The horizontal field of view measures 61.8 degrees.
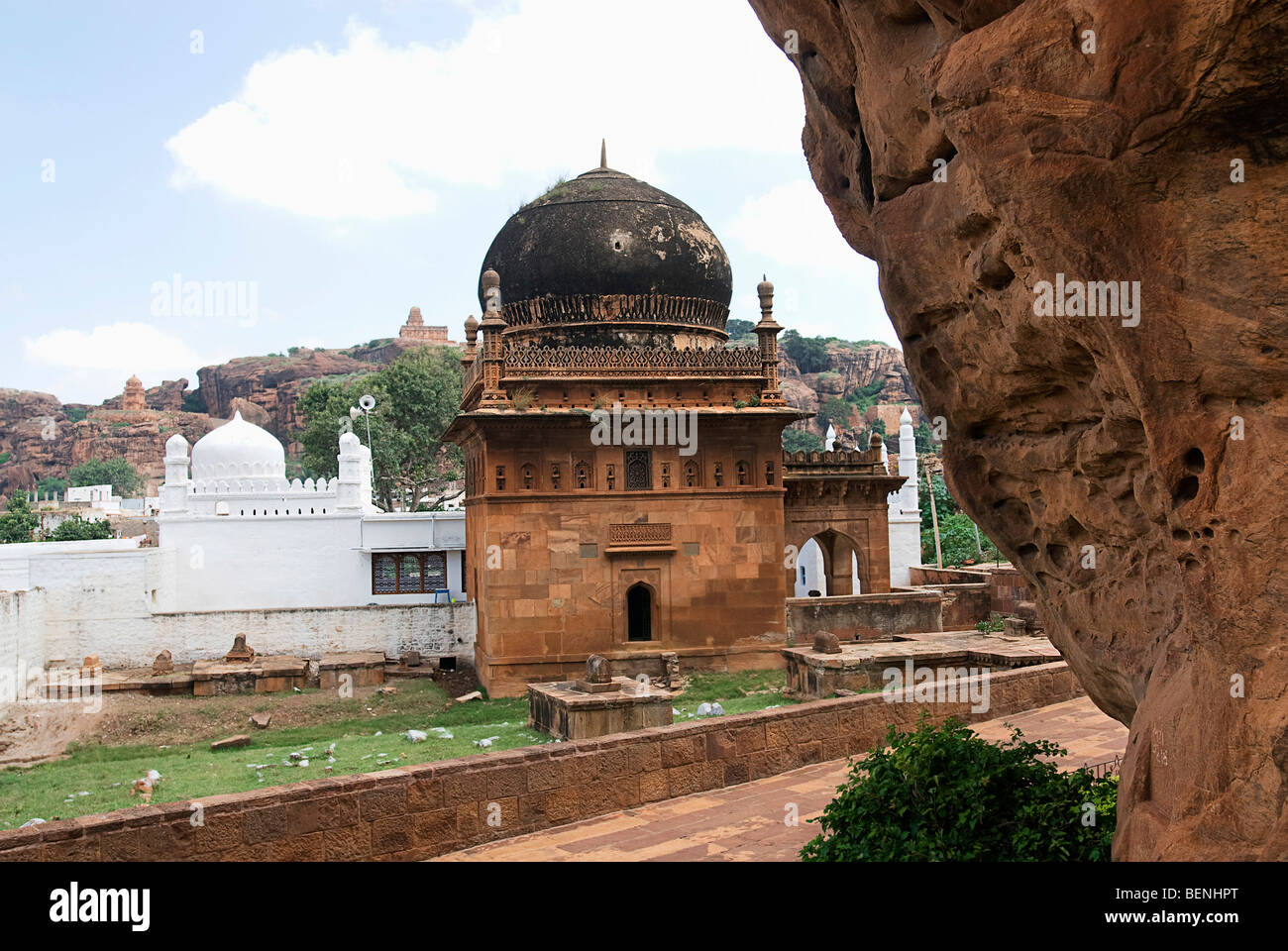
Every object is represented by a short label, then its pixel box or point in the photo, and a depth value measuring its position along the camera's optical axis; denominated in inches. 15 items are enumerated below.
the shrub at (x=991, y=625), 901.8
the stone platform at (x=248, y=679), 831.7
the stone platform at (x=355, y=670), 852.0
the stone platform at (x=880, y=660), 703.7
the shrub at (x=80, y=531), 1753.9
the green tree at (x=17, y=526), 1872.5
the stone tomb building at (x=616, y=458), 770.8
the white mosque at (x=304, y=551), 1031.0
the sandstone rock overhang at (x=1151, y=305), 176.1
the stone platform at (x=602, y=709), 583.2
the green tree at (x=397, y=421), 1780.3
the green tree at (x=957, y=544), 1646.2
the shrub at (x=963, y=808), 260.1
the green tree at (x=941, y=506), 1837.0
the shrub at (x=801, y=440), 3192.7
